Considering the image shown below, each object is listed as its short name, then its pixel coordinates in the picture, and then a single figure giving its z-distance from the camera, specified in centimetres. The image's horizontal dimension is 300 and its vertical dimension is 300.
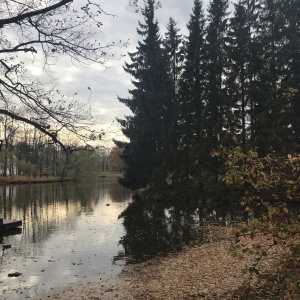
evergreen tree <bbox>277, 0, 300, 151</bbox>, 2605
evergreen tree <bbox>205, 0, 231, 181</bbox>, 3022
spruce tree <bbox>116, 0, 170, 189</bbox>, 3550
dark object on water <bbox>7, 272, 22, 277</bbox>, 1099
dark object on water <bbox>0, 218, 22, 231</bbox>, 1823
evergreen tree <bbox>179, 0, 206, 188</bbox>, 3244
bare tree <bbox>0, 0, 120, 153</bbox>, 617
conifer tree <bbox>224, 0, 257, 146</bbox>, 2939
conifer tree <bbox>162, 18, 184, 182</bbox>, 3366
